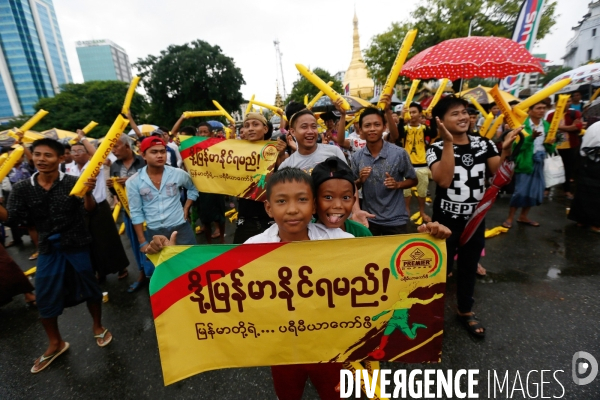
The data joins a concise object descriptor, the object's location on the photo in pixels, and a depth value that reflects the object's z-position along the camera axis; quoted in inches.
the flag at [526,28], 360.5
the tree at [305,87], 1631.4
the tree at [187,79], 1234.6
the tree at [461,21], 729.6
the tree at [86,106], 1316.4
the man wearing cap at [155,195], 121.3
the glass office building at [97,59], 4687.5
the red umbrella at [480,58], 124.3
